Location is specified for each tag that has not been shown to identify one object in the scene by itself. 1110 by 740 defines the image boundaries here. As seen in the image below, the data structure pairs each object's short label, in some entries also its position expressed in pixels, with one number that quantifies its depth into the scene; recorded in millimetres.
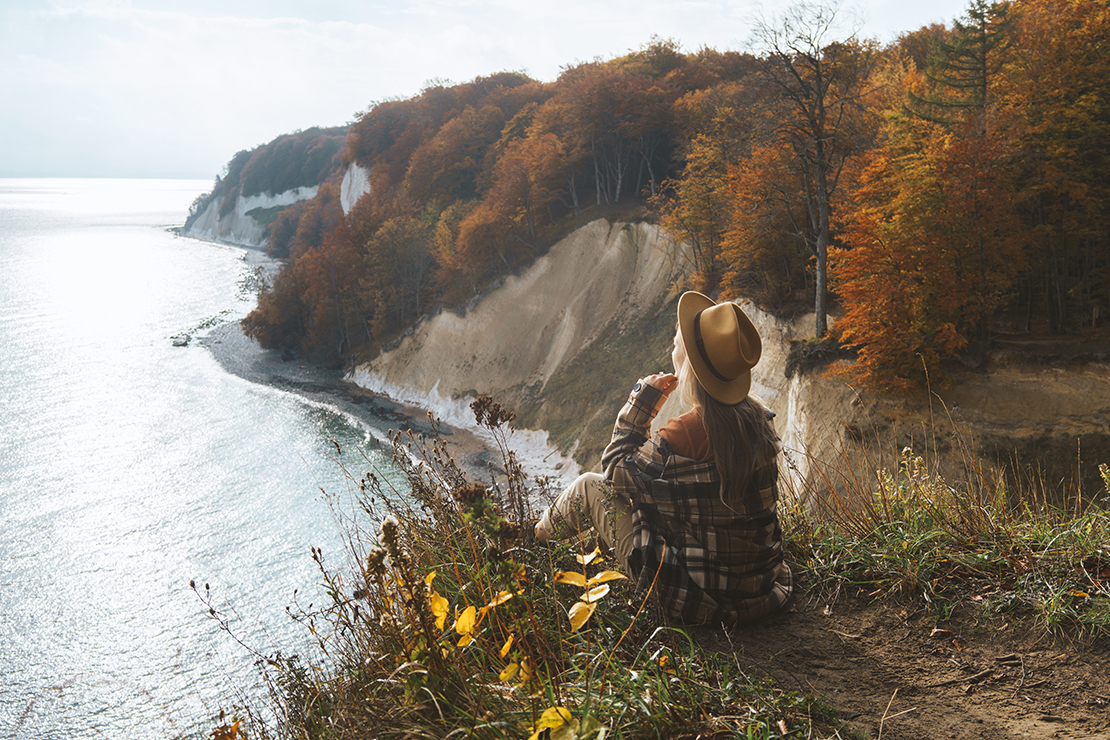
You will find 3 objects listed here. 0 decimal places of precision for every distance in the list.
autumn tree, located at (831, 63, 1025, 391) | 15719
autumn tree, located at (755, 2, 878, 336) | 18625
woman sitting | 3000
